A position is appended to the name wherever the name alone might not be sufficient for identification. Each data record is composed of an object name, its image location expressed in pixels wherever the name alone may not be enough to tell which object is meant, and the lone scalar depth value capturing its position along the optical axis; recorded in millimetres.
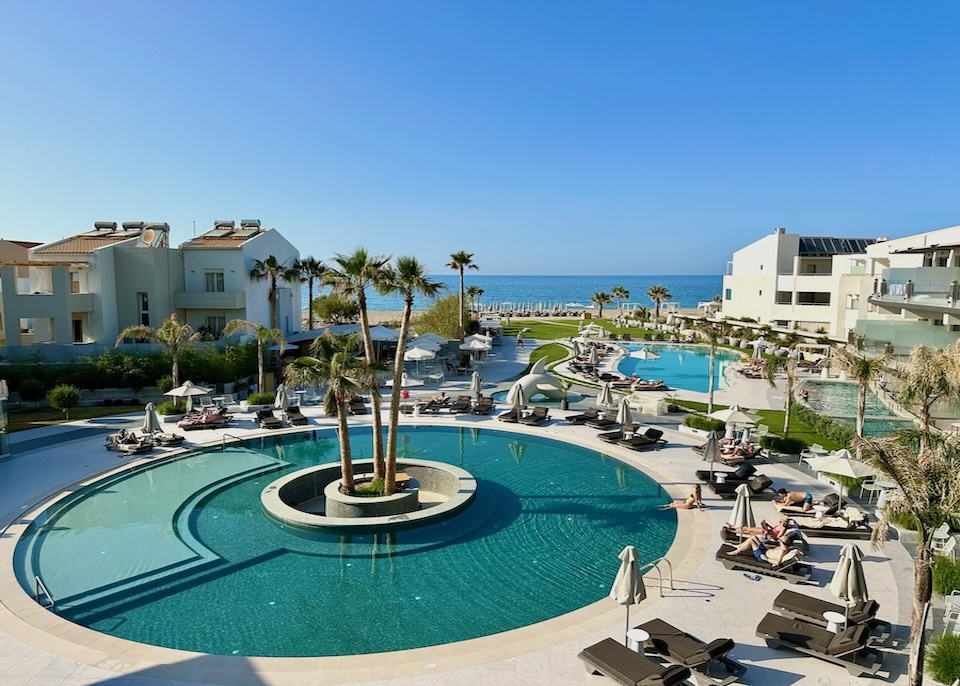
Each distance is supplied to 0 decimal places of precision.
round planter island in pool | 15266
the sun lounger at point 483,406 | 27000
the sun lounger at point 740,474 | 17438
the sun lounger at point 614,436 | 22406
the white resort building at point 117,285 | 32719
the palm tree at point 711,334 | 26872
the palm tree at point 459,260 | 51941
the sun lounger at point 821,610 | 9977
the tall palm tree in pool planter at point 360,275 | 15938
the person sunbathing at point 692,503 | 16062
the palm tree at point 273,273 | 40062
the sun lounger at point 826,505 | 15289
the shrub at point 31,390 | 28922
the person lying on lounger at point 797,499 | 15788
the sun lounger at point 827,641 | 9266
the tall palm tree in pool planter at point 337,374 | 15844
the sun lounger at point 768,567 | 12266
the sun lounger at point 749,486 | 16828
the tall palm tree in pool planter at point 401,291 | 16172
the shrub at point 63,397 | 26641
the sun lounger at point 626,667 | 8602
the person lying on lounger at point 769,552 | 12500
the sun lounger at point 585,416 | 25078
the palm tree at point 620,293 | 76250
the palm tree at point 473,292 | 68056
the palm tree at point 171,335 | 27922
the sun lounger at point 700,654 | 8961
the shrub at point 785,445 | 20703
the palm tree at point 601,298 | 74000
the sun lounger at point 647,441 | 21484
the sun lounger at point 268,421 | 24422
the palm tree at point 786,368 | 21594
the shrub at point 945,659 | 8594
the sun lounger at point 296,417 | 25128
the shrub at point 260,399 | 28391
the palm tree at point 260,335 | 29734
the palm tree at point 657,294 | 70812
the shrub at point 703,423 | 22988
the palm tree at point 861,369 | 18656
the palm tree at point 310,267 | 44894
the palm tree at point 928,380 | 15797
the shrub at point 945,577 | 11195
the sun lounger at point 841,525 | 14195
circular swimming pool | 10977
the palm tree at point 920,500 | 7422
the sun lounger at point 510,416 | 25453
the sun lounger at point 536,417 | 25078
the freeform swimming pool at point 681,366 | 37906
